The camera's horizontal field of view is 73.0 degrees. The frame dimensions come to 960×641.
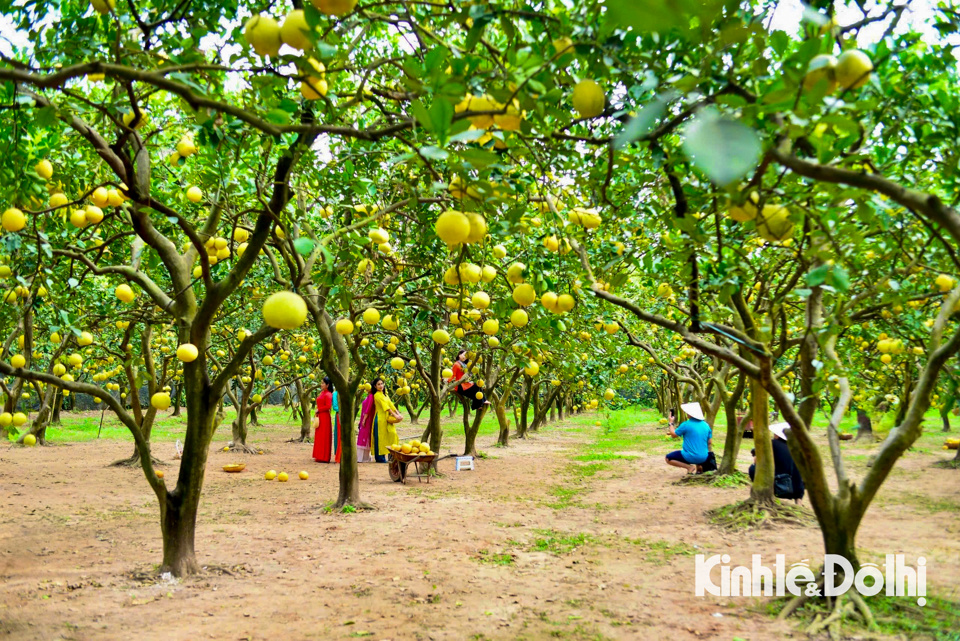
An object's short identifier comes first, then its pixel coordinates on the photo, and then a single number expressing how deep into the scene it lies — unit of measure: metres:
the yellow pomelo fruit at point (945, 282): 3.95
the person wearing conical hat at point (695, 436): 10.02
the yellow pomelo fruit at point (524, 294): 3.01
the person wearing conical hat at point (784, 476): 7.34
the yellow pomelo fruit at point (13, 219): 2.94
